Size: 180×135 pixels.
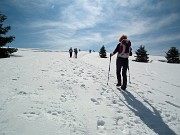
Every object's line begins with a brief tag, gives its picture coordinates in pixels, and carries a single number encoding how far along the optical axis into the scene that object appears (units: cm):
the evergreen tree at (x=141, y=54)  4695
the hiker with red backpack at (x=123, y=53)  696
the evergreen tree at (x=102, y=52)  5541
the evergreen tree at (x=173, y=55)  4970
